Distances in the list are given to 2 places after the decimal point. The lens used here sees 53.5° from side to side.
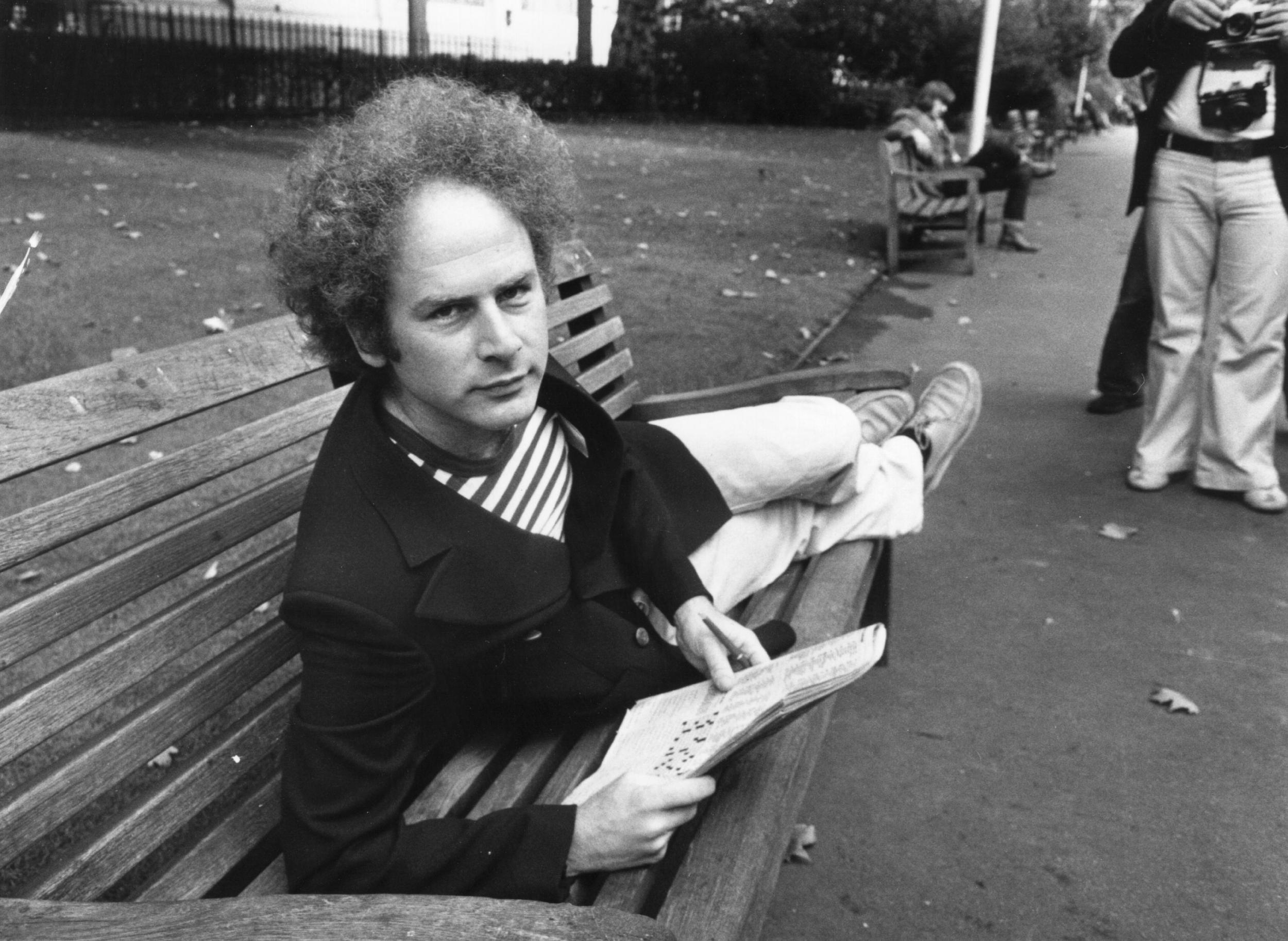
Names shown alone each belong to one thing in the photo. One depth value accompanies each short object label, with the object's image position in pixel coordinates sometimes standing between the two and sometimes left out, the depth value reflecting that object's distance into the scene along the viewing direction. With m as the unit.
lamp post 12.89
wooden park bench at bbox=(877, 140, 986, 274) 9.61
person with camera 4.38
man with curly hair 1.73
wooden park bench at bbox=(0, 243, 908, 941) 1.35
